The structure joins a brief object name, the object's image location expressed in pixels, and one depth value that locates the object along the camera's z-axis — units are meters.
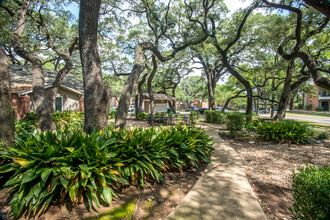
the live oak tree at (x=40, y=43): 5.79
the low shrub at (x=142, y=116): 17.90
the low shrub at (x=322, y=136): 7.90
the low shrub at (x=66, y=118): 9.16
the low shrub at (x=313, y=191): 1.62
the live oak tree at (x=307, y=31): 7.00
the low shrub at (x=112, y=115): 19.64
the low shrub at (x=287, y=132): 6.97
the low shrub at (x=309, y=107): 37.84
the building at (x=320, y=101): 37.08
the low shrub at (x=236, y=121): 8.30
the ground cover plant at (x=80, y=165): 2.26
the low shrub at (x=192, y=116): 14.22
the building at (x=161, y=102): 23.41
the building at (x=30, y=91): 12.16
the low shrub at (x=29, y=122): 6.75
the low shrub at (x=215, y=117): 14.73
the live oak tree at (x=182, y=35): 5.79
